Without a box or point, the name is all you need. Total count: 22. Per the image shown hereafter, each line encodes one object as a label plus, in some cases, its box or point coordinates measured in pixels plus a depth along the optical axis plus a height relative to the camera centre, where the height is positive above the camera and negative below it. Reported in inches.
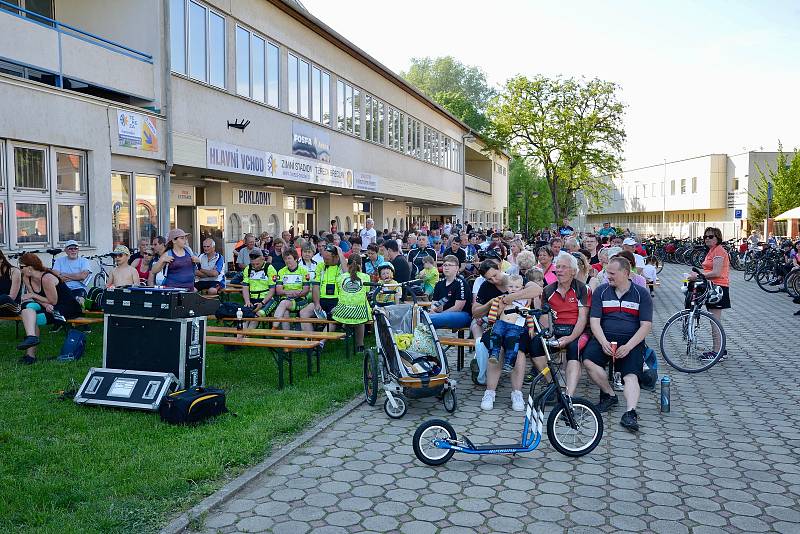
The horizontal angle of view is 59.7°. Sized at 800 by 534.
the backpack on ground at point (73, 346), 361.7 -55.0
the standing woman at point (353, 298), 370.0 -29.3
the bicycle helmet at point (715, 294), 387.2 -27.3
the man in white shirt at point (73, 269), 469.1 -18.4
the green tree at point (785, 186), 1593.3 +136.8
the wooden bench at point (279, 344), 300.4 -44.7
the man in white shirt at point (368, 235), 901.8 +10.8
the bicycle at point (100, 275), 522.6 -25.0
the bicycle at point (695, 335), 362.9 -48.2
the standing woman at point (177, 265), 427.2 -13.9
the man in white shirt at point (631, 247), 502.6 -1.9
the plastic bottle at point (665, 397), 276.1 -60.5
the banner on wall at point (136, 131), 558.2 +91.5
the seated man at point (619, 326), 261.6 -31.3
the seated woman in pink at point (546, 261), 377.4 -9.6
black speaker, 270.8 -41.1
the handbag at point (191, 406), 246.5 -58.6
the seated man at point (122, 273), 419.5 -18.7
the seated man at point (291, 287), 421.4 -26.9
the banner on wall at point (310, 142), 860.6 +130.6
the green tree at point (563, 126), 1672.0 +288.5
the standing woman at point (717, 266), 391.9 -11.9
